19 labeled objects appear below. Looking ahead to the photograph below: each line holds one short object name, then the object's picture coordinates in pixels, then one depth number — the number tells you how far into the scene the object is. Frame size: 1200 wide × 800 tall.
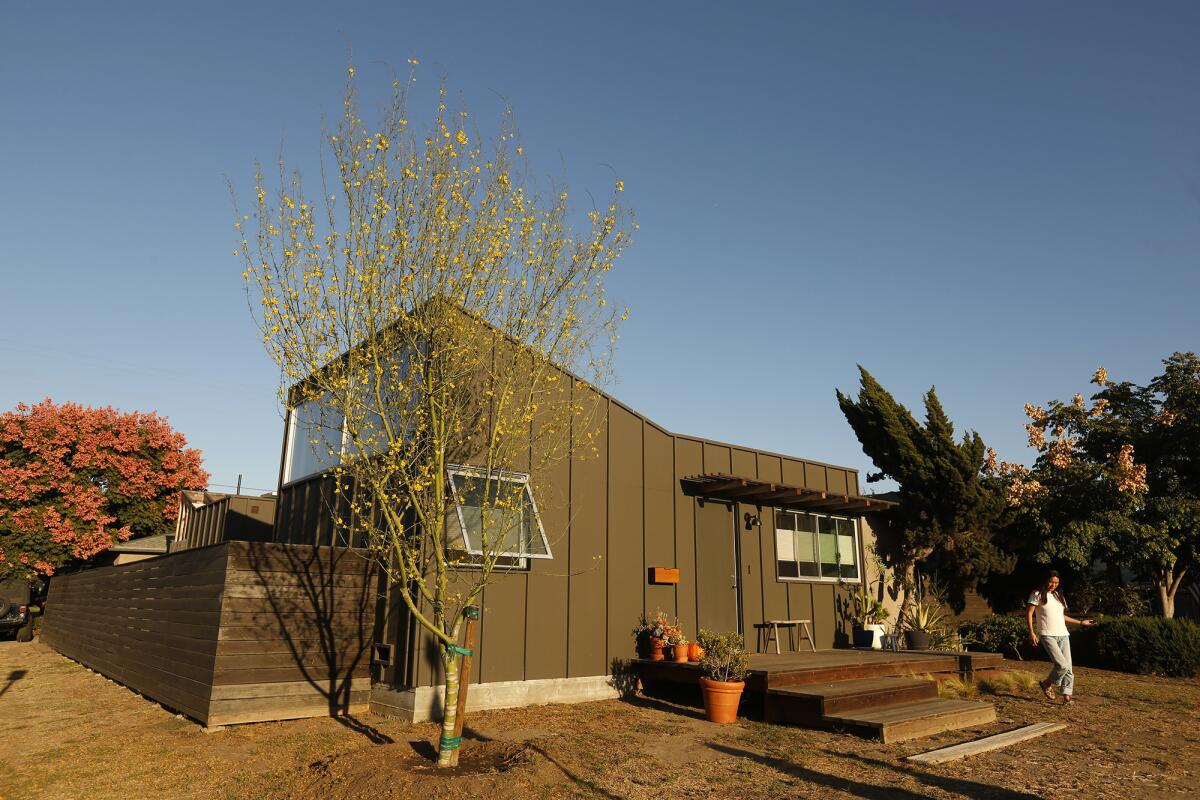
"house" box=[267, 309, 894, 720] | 8.43
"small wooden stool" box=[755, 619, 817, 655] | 11.45
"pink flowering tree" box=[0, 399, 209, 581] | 19.58
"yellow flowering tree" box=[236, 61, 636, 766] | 6.02
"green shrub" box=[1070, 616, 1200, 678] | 12.34
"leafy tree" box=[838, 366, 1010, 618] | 14.26
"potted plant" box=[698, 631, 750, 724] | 8.24
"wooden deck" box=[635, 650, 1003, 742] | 7.61
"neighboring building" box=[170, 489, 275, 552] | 12.91
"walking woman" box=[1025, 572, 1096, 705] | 9.18
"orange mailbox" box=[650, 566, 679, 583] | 10.26
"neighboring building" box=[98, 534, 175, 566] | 19.33
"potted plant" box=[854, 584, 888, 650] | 12.49
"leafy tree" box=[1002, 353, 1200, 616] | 14.33
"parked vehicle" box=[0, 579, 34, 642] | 18.16
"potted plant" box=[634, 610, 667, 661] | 9.73
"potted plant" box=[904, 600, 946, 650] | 12.70
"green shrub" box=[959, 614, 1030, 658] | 14.05
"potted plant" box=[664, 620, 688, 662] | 9.59
